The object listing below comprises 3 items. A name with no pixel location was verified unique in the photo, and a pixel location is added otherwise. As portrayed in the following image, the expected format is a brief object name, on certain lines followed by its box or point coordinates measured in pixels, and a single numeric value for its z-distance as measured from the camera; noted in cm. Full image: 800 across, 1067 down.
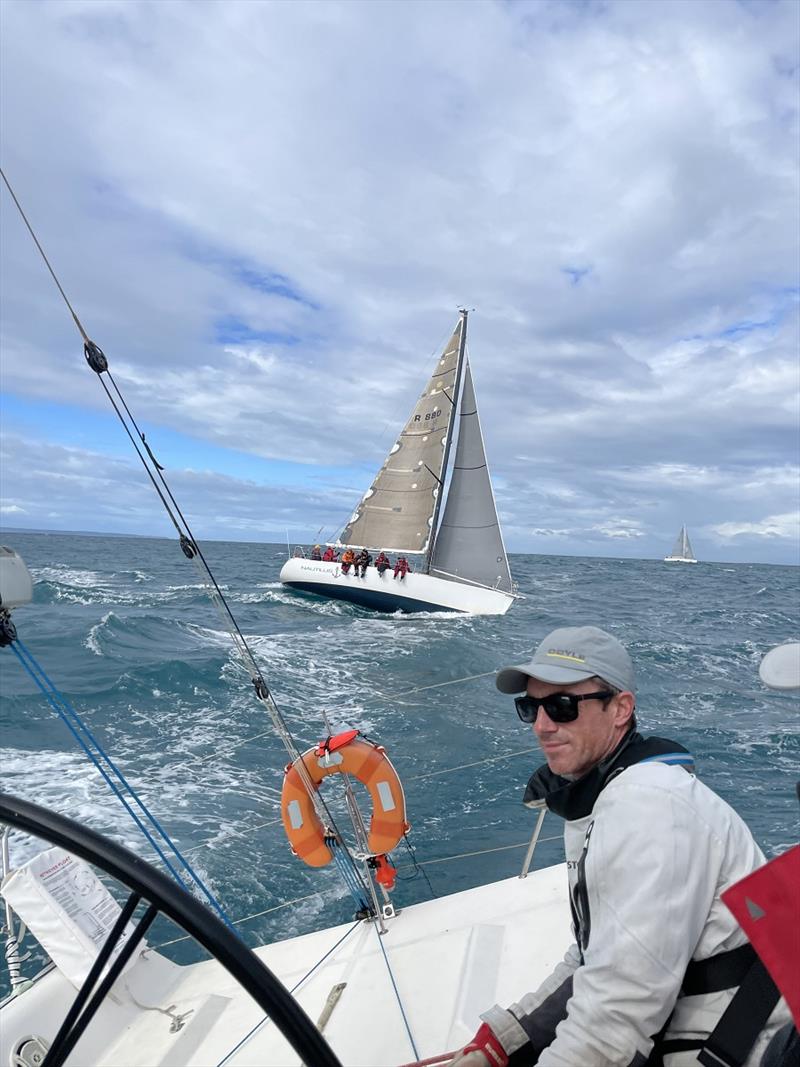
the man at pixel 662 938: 111
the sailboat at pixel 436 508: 2208
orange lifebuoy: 311
